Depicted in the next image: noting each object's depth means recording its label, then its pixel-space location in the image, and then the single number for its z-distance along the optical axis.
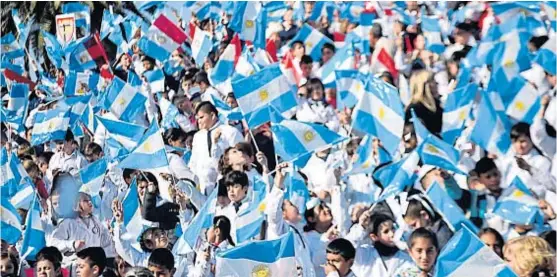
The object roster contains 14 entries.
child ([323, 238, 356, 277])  11.67
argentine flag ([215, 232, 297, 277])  10.02
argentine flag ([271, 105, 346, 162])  14.08
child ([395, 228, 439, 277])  11.31
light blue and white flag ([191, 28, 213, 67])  21.45
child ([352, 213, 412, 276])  12.13
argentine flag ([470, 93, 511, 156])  15.27
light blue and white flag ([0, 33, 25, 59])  23.41
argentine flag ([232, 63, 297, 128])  15.34
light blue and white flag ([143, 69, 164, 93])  20.89
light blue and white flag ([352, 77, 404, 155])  14.70
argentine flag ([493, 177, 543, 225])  12.66
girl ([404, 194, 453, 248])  12.49
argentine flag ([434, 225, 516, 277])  9.17
